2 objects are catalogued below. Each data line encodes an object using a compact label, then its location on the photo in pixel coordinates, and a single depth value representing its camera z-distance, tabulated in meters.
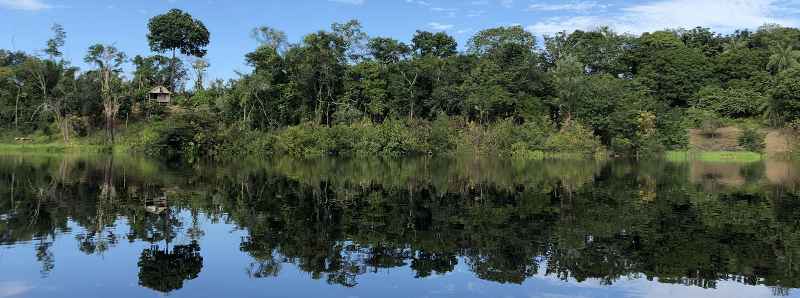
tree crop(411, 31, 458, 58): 62.81
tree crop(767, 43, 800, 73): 66.31
